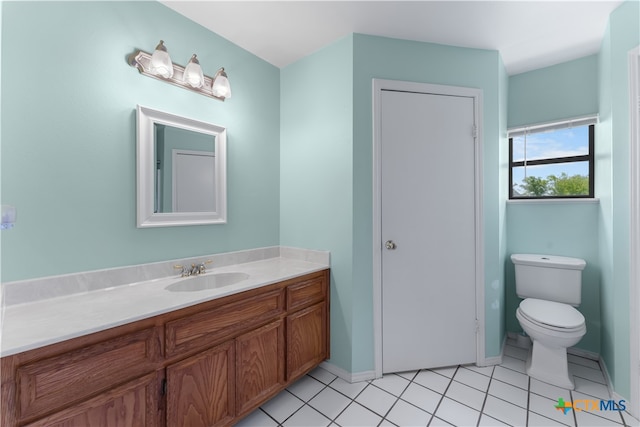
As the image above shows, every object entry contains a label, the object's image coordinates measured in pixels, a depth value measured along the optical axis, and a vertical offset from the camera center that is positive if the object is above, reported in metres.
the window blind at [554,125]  2.21 +0.77
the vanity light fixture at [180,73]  1.50 +0.85
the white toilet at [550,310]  1.82 -0.71
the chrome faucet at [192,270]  1.69 -0.36
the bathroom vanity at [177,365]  0.88 -0.64
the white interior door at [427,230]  1.99 -0.13
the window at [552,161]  2.33 +0.48
